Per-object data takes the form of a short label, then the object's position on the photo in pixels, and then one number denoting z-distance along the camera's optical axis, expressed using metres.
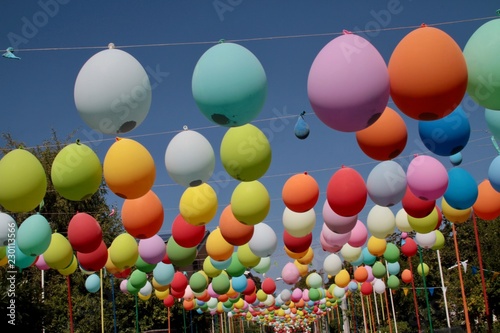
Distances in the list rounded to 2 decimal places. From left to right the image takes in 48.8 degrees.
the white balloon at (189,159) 6.43
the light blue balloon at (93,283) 12.76
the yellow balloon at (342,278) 14.69
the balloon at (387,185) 7.21
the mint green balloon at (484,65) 4.48
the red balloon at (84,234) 7.68
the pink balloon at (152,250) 9.29
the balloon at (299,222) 8.86
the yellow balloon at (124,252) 9.08
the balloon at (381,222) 9.59
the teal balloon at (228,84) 4.71
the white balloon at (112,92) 4.88
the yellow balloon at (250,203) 7.20
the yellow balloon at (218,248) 9.23
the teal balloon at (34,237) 7.74
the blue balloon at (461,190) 7.66
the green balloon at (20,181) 5.97
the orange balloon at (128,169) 5.95
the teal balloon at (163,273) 11.24
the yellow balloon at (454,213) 8.91
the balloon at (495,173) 7.25
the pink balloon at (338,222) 8.22
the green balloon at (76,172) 6.02
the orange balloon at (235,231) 7.93
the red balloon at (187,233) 8.17
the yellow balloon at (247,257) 10.13
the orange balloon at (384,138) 5.68
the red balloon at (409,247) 12.55
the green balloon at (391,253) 12.82
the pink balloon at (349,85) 4.31
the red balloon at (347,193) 6.93
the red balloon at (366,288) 16.86
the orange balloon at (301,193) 7.64
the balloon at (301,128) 7.07
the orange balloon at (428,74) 4.31
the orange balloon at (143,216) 7.13
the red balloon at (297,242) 9.18
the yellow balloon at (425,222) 8.76
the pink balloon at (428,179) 7.05
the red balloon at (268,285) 14.93
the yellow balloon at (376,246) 11.45
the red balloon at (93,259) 8.30
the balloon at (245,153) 5.93
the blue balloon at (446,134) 6.02
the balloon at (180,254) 9.14
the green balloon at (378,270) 13.93
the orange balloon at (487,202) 8.30
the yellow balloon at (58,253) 8.76
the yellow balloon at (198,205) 7.40
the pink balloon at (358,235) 9.95
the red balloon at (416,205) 7.54
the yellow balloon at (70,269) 9.89
